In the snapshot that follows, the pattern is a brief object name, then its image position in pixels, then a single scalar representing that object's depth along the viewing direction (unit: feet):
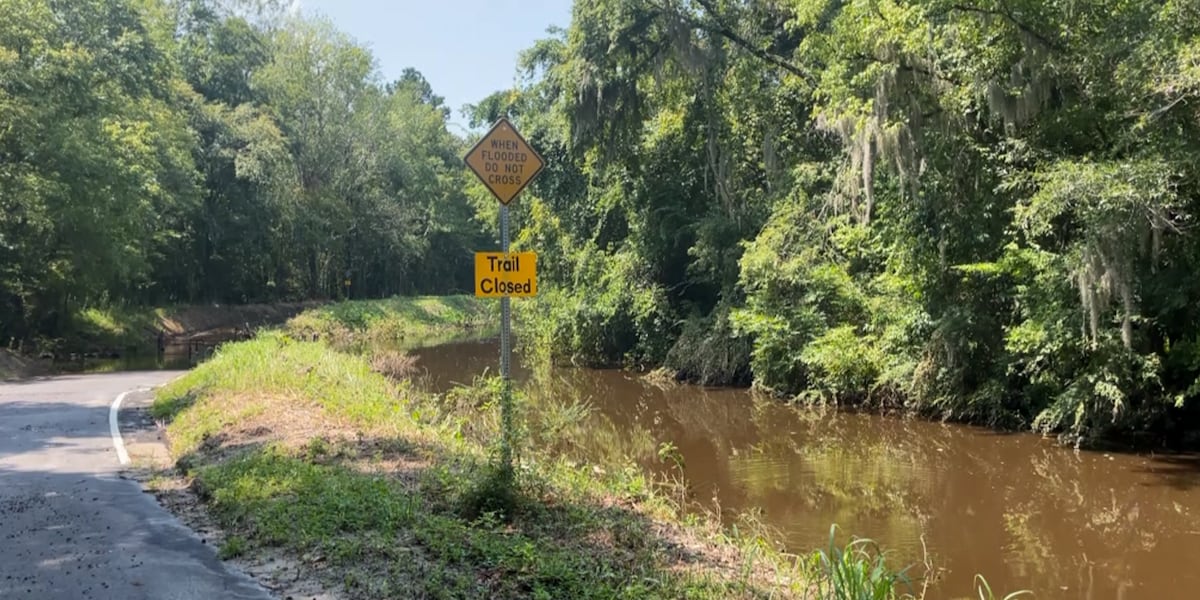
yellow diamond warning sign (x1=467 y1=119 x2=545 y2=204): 22.66
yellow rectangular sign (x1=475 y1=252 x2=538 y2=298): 22.12
